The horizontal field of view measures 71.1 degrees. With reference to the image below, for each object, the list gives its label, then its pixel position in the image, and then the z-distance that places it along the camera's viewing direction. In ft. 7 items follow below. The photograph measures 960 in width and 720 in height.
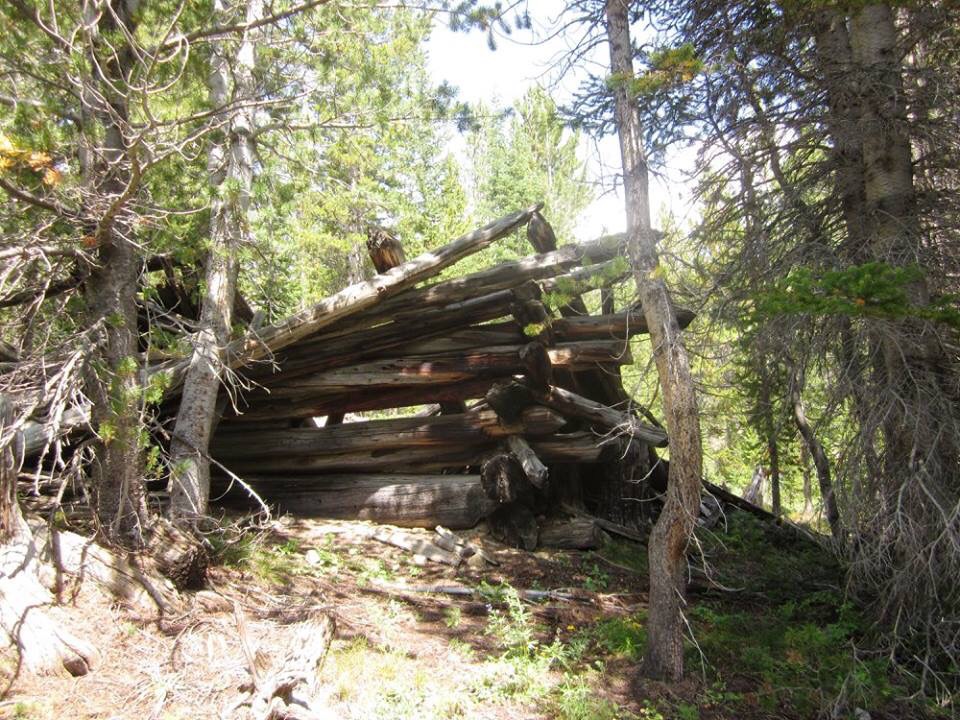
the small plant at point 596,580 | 22.52
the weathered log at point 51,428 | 14.51
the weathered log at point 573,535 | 25.81
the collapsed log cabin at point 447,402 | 25.09
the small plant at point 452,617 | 19.11
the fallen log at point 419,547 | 23.36
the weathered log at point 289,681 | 12.55
